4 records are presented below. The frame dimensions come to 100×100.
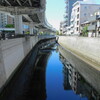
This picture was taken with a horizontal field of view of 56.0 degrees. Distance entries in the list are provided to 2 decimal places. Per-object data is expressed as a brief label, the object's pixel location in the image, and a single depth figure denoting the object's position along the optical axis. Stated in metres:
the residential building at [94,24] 29.16
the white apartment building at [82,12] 42.23
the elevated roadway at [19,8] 20.40
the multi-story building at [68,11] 67.58
